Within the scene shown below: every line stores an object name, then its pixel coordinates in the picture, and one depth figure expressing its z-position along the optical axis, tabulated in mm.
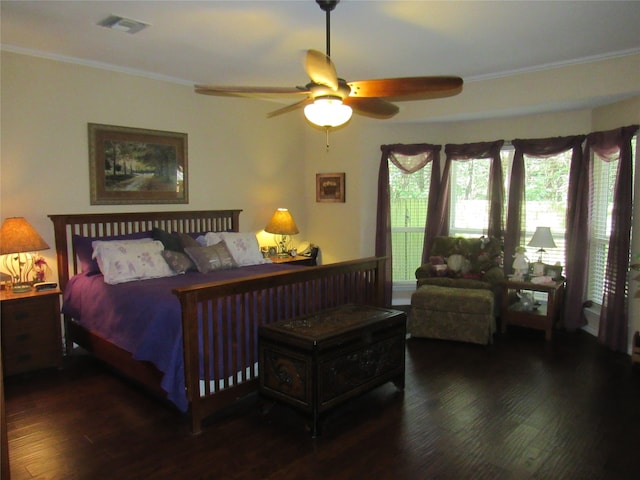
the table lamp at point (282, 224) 5418
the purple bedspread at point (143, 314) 2764
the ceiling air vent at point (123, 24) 3115
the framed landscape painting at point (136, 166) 4238
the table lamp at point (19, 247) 3471
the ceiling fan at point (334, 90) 2457
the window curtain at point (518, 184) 4887
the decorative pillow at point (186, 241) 4301
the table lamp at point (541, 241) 4672
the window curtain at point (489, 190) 5215
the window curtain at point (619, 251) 4109
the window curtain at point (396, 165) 5590
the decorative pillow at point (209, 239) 4539
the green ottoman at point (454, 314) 4301
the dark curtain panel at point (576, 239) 4633
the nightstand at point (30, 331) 3473
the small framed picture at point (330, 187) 5848
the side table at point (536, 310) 4559
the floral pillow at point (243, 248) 4500
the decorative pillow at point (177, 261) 3973
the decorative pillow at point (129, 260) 3684
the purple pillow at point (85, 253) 3904
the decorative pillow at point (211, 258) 4098
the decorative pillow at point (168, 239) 4227
